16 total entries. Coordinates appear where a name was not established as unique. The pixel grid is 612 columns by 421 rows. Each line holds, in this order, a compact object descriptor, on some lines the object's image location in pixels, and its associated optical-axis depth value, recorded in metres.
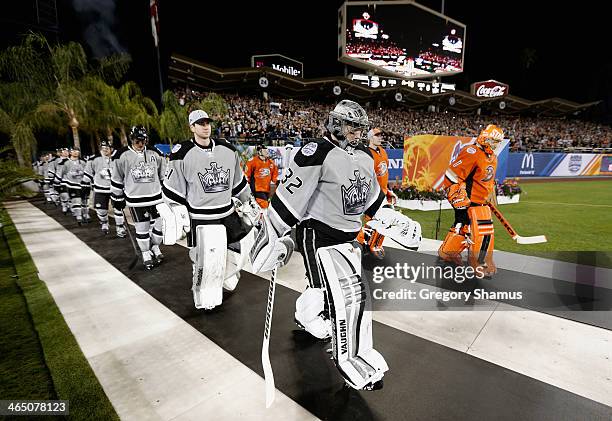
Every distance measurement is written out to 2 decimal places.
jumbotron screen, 32.84
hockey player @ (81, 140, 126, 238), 7.93
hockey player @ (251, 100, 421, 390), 2.29
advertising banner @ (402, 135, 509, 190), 10.09
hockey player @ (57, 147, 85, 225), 9.77
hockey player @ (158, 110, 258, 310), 3.75
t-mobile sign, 37.84
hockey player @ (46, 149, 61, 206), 13.22
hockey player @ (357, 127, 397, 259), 5.54
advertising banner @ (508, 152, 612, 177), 22.98
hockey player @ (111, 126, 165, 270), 5.75
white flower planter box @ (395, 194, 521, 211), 10.22
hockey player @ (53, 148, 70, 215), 10.62
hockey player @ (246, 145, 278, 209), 8.12
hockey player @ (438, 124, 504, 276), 4.33
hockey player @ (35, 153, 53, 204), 14.13
